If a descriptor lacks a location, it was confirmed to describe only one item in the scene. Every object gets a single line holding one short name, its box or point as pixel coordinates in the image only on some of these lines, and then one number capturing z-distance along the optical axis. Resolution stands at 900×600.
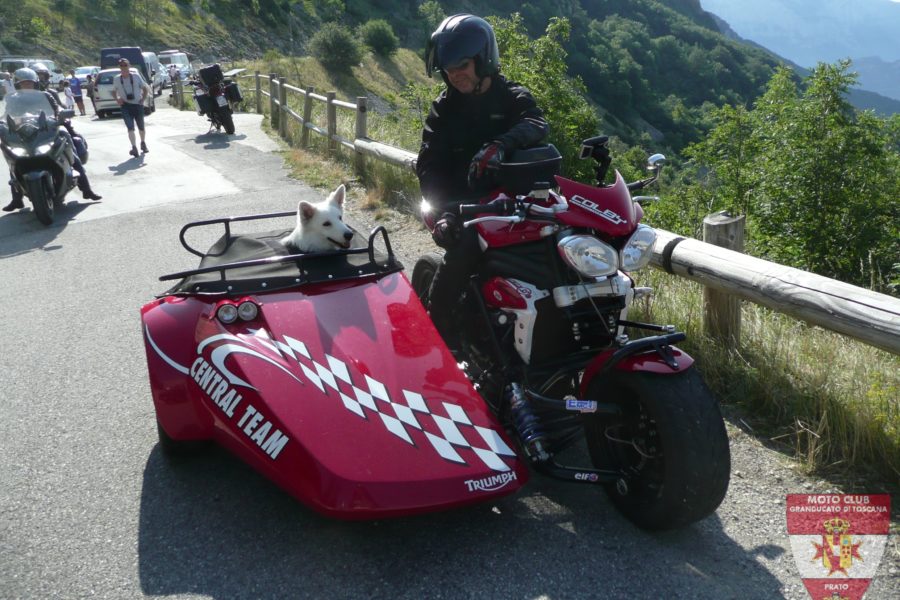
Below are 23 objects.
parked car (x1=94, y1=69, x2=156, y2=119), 28.88
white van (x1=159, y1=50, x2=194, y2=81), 46.47
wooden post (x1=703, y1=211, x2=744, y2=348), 4.33
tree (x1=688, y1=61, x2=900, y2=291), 7.65
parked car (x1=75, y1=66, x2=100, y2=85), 38.09
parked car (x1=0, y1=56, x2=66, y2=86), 37.00
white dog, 4.15
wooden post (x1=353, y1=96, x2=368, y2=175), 10.70
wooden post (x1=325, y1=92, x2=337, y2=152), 12.41
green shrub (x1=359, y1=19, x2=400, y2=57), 70.56
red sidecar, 2.72
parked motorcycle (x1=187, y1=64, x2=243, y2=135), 17.75
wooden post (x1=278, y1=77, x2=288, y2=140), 16.72
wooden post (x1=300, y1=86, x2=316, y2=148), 14.31
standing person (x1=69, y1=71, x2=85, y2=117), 30.02
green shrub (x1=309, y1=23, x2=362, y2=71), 59.50
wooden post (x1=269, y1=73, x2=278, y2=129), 18.24
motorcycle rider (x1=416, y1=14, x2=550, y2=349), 3.50
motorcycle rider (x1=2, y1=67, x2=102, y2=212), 9.96
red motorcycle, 2.75
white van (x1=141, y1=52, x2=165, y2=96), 38.65
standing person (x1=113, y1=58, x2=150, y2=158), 14.64
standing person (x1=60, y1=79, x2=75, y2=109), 23.98
